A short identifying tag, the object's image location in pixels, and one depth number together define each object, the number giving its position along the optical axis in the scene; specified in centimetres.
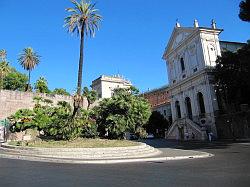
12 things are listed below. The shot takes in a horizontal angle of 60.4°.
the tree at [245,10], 2045
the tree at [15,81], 4879
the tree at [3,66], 4231
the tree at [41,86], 4894
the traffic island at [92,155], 1278
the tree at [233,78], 2688
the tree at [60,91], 5366
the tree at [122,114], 2009
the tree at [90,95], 4010
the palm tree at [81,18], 2305
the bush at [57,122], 1784
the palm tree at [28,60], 4820
